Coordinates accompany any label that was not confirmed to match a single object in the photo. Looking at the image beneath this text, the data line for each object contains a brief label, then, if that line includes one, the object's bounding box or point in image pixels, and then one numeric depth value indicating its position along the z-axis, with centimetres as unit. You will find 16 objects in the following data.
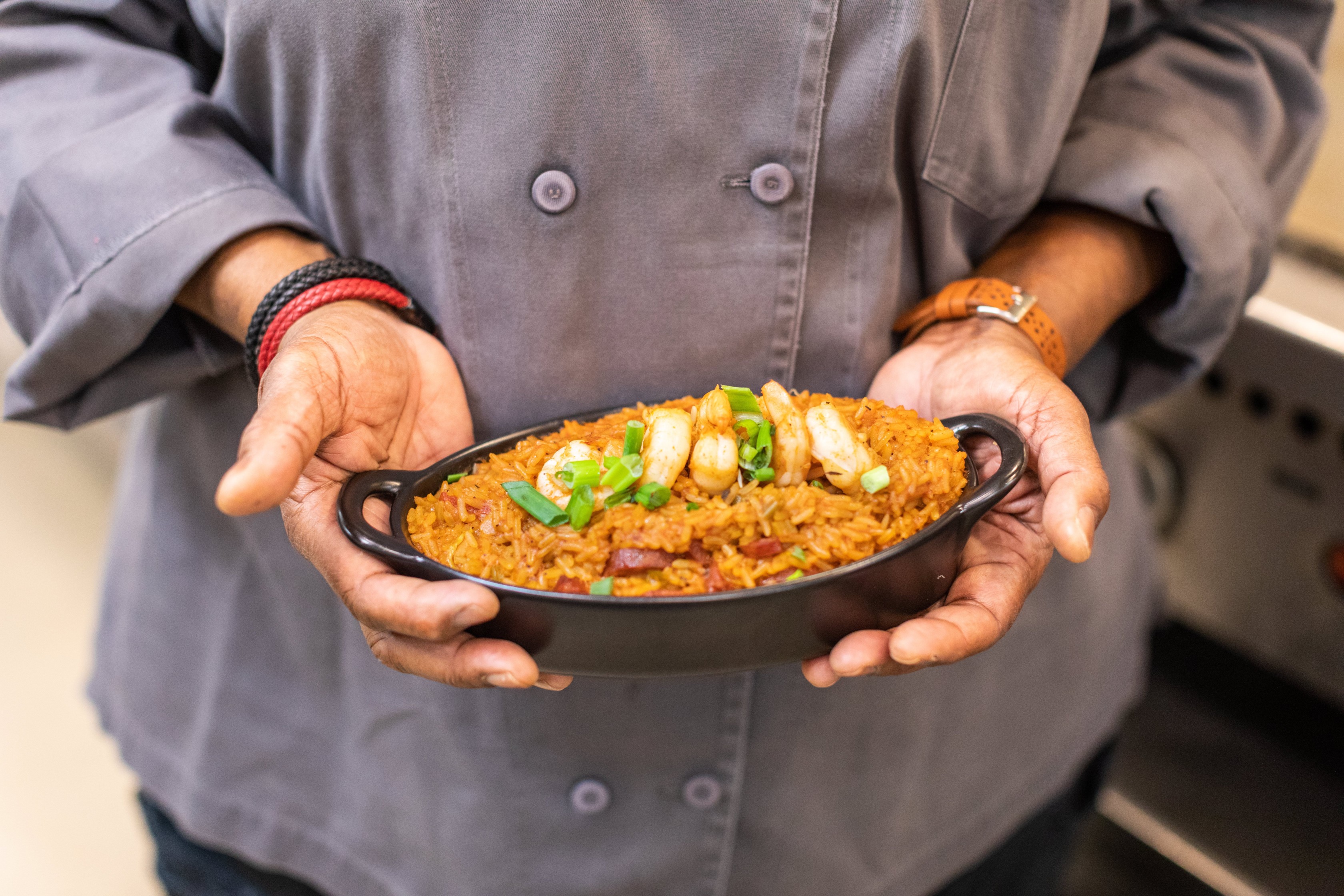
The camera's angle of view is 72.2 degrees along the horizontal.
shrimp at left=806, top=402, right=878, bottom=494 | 97
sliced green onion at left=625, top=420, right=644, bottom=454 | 99
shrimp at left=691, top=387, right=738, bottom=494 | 97
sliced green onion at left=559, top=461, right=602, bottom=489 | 96
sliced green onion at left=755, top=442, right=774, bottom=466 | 100
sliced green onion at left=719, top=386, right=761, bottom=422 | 104
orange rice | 92
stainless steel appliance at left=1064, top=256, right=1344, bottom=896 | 161
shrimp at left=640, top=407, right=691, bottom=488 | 96
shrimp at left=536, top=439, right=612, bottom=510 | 97
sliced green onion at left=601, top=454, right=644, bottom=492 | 96
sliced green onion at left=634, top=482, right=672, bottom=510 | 95
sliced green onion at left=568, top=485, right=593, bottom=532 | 94
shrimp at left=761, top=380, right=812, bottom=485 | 98
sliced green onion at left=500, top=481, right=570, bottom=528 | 95
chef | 102
